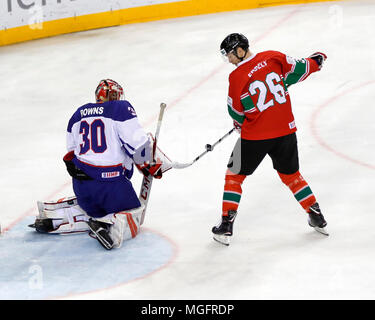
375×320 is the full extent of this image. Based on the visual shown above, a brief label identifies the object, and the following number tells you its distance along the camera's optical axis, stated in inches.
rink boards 806.5
